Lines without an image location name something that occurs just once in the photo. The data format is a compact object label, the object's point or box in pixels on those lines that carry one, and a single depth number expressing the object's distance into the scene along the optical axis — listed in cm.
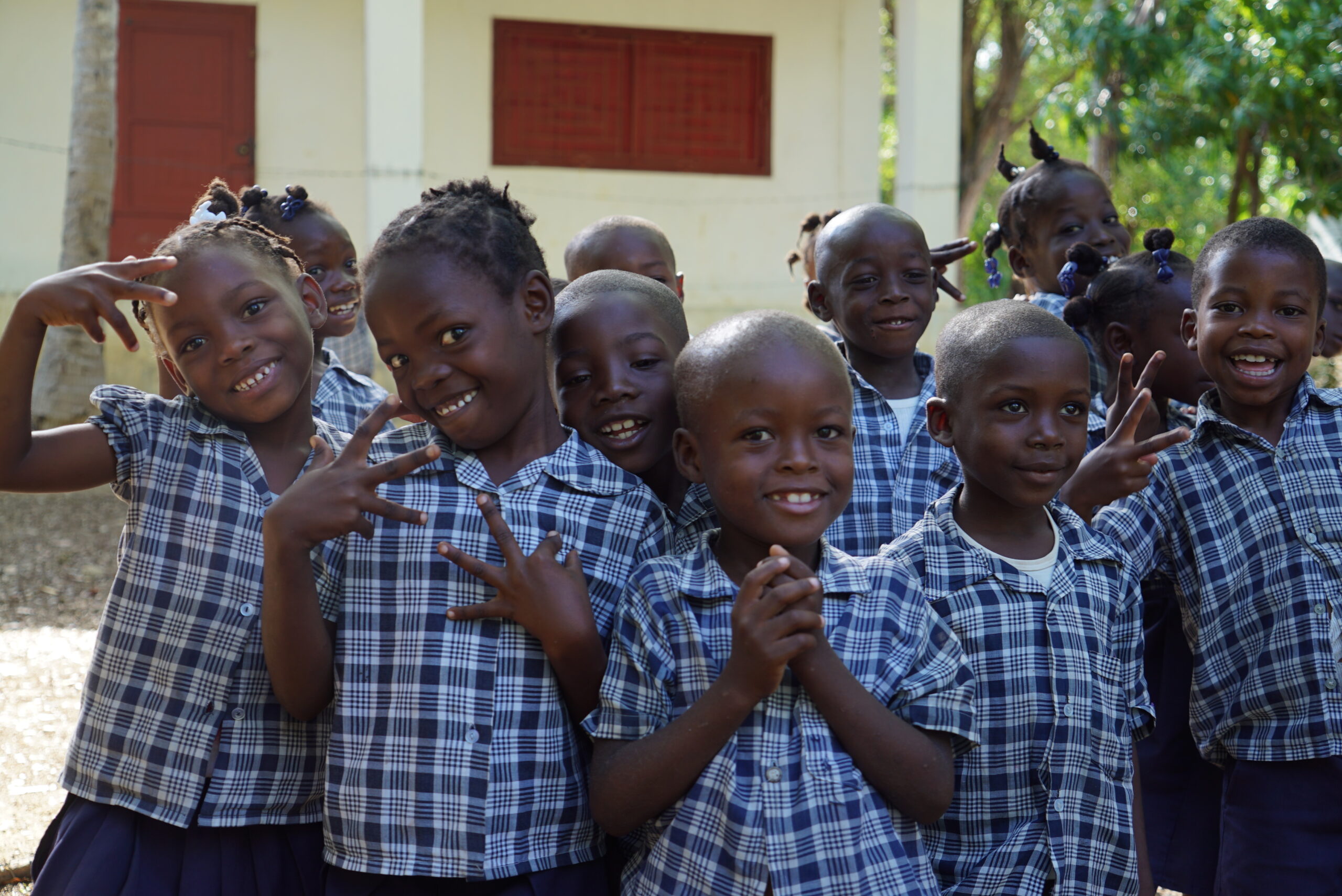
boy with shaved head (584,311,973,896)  172
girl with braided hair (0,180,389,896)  203
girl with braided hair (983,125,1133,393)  374
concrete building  862
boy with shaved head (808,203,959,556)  262
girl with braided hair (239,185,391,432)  316
